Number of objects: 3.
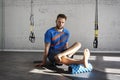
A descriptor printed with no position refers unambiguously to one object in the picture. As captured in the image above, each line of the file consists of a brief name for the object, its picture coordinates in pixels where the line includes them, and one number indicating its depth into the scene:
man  2.26
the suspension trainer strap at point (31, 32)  3.43
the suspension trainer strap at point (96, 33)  2.93
